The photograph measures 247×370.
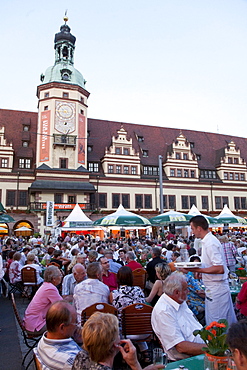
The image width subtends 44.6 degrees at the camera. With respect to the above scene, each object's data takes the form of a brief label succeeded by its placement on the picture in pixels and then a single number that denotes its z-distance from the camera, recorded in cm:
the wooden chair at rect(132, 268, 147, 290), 828
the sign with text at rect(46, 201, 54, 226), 2415
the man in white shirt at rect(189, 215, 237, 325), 428
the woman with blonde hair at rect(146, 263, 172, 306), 576
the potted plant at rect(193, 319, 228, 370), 240
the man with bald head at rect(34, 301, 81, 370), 288
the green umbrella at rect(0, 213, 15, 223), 1623
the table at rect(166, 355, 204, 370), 268
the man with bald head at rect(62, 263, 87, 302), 687
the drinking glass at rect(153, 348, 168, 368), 275
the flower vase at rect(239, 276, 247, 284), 720
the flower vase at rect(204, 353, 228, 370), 240
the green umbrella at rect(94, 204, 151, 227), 1487
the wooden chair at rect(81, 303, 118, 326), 468
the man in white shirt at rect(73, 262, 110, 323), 534
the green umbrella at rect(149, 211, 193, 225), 1659
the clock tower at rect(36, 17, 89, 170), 3466
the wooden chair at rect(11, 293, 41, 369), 510
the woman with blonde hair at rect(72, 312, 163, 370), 235
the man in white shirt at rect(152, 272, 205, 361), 342
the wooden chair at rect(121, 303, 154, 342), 476
